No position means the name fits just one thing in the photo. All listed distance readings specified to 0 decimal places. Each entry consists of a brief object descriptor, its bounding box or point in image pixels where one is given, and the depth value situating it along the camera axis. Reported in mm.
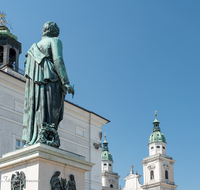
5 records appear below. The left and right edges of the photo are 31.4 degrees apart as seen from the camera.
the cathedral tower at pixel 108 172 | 96125
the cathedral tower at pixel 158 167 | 81000
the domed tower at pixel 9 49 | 29534
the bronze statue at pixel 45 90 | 6051
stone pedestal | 5281
